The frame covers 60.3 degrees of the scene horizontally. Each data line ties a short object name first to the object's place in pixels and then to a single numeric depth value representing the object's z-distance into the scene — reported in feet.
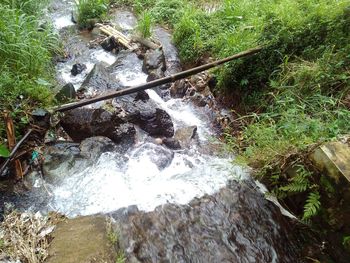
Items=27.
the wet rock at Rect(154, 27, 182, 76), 20.71
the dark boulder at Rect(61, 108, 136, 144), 14.42
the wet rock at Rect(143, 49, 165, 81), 19.57
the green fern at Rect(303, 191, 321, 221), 8.94
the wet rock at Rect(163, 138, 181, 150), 15.05
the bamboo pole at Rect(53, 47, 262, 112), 12.91
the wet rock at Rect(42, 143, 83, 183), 12.62
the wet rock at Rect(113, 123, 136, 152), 14.67
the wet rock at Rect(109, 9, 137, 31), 26.21
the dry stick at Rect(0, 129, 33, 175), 11.37
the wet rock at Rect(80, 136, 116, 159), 13.63
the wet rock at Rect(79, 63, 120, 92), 17.47
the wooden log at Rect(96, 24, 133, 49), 23.34
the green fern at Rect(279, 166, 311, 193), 9.46
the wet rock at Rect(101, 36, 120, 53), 23.43
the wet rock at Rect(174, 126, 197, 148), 15.43
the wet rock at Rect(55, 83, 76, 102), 15.24
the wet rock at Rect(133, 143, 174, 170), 14.05
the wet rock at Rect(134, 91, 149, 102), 16.57
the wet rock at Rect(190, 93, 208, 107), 18.06
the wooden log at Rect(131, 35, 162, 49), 22.30
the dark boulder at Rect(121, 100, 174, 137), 15.72
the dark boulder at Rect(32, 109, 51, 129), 13.29
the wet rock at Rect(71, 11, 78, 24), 26.44
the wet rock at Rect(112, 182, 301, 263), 9.21
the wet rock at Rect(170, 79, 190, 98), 19.04
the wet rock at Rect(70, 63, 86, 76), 19.93
